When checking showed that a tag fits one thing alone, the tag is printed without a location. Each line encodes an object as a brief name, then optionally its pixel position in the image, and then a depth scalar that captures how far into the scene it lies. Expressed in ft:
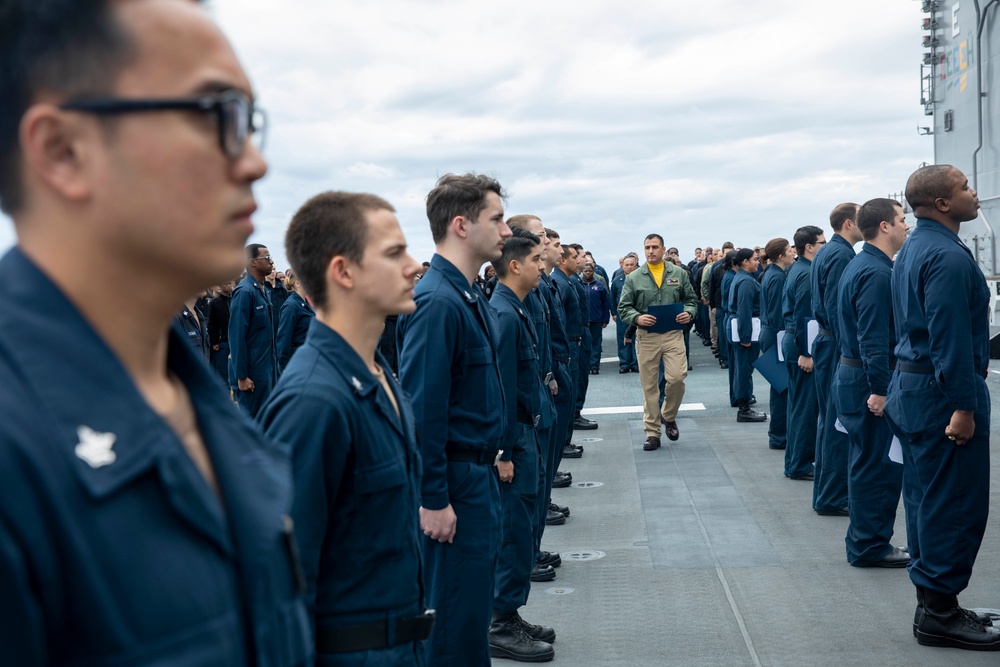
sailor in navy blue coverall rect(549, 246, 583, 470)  32.99
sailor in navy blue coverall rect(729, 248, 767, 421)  38.70
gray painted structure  43.88
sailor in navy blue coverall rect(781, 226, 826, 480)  27.76
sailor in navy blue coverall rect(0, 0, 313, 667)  3.10
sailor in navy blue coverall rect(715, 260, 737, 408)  41.22
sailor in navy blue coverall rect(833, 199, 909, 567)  19.15
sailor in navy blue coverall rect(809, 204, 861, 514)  23.16
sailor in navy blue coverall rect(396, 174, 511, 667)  11.69
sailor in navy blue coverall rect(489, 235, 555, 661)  15.62
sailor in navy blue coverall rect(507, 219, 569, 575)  19.30
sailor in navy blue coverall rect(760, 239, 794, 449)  32.60
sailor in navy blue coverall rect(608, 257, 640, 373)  58.02
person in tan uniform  34.01
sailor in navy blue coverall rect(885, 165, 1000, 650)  14.84
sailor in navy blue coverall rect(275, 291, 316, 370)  33.40
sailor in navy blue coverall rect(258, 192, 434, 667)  7.36
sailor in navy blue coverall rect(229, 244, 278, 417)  33.19
